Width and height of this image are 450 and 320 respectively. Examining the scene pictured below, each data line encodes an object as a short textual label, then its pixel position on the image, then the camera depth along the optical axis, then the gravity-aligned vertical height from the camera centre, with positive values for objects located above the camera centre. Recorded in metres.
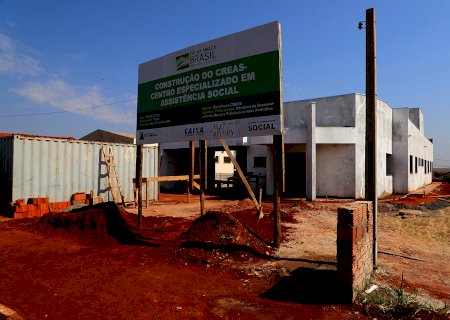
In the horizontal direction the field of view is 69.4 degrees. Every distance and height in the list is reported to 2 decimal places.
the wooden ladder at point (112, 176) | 15.34 -0.27
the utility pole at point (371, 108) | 6.56 +1.29
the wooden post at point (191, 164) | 9.60 +0.19
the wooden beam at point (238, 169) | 9.17 +0.04
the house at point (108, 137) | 28.75 +3.09
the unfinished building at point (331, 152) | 19.22 +1.37
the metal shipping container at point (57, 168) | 12.37 +0.10
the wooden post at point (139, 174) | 9.44 -0.10
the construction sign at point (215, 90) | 6.97 +2.01
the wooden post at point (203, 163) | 8.91 +0.21
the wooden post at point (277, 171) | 6.82 +0.00
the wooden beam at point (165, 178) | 13.27 -0.34
